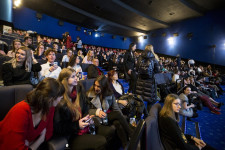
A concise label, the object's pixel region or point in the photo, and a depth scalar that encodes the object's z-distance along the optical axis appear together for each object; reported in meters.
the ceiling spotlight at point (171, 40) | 12.56
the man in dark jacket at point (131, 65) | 3.75
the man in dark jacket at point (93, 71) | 3.24
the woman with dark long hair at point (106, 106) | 1.85
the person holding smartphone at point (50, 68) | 2.59
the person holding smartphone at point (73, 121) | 1.31
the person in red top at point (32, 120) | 0.89
